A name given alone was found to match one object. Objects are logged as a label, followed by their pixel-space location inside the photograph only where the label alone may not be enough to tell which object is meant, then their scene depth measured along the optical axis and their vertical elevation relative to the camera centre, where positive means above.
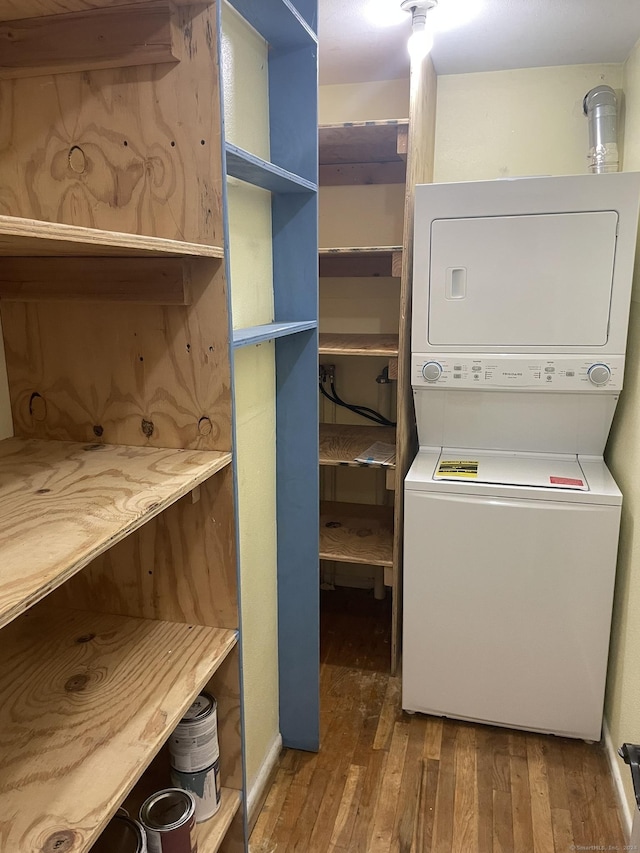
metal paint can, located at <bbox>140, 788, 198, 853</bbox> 1.14 -0.95
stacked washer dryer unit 1.99 -0.56
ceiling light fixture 1.89 +0.83
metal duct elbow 2.27 +0.58
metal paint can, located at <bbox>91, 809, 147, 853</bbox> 1.11 -0.93
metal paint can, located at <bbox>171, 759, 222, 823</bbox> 1.26 -0.96
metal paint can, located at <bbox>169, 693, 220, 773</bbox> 1.25 -0.86
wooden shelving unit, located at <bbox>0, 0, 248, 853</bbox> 1.00 -0.17
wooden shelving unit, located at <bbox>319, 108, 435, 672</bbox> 2.21 +0.11
